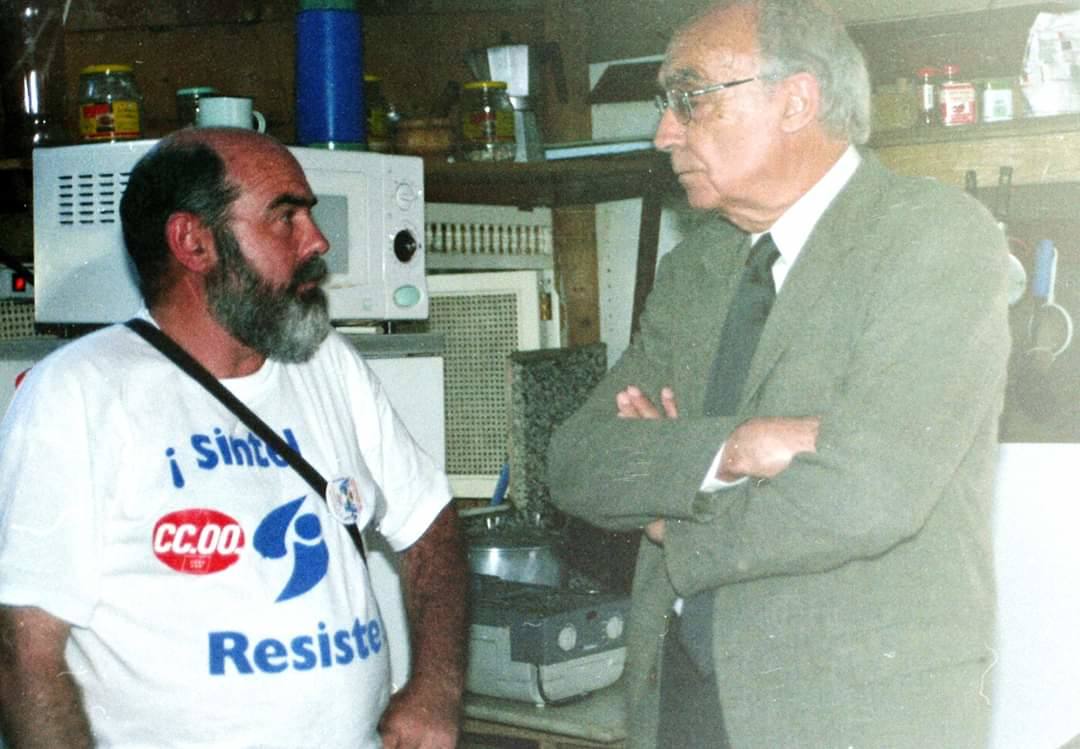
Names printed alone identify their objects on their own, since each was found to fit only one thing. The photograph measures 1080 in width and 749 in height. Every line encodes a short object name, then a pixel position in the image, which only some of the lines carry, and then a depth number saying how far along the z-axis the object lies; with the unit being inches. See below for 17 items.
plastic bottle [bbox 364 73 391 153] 102.7
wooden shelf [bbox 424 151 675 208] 98.4
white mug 89.0
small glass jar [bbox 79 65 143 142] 86.6
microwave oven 81.4
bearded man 59.7
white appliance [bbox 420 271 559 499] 113.0
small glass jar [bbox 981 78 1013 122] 91.2
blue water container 94.5
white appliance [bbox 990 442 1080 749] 86.5
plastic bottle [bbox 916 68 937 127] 93.6
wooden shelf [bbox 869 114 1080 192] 88.1
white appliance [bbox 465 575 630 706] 88.4
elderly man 55.4
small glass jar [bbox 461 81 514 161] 102.9
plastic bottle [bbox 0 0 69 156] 98.3
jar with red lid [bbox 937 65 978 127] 91.4
